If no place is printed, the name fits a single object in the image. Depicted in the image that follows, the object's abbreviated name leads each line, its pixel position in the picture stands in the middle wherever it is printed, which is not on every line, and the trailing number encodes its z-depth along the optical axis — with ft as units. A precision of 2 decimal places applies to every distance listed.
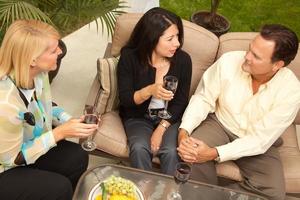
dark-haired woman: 8.79
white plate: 7.38
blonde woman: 7.02
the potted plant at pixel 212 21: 13.44
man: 8.58
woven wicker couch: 9.01
